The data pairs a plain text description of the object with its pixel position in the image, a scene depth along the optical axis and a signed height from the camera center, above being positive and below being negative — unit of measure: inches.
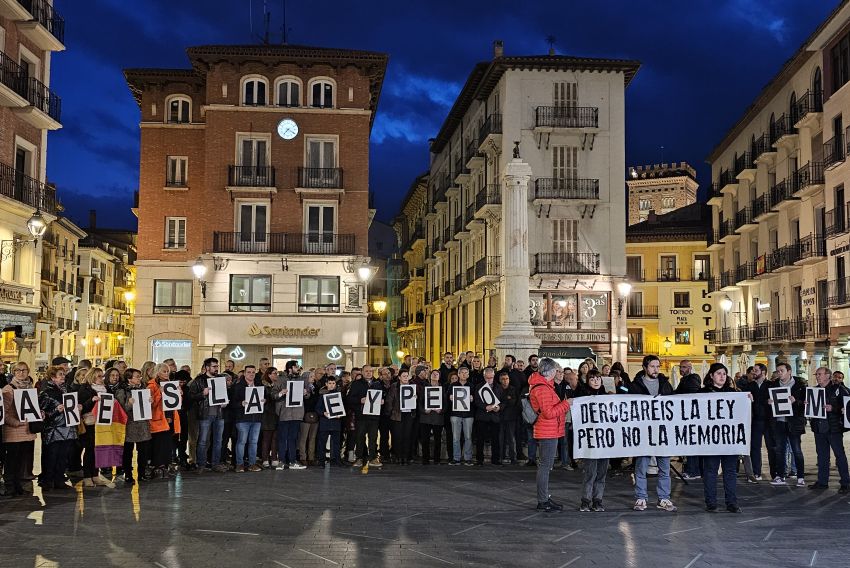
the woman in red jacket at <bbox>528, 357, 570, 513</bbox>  491.2 -26.2
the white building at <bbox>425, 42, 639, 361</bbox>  1887.3 +385.7
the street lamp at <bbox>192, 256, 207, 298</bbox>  1473.9 +175.0
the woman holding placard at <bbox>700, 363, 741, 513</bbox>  491.8 -58.3
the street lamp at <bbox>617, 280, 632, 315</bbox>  1529.3 +145.8
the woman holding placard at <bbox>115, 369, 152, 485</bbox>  608.4 -32.8
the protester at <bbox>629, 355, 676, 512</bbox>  499.2 -12.4
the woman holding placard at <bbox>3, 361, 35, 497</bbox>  557.0 -35.5
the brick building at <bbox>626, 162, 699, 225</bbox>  4584.2 +948.6
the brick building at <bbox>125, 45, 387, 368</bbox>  1653.5 +301.8
